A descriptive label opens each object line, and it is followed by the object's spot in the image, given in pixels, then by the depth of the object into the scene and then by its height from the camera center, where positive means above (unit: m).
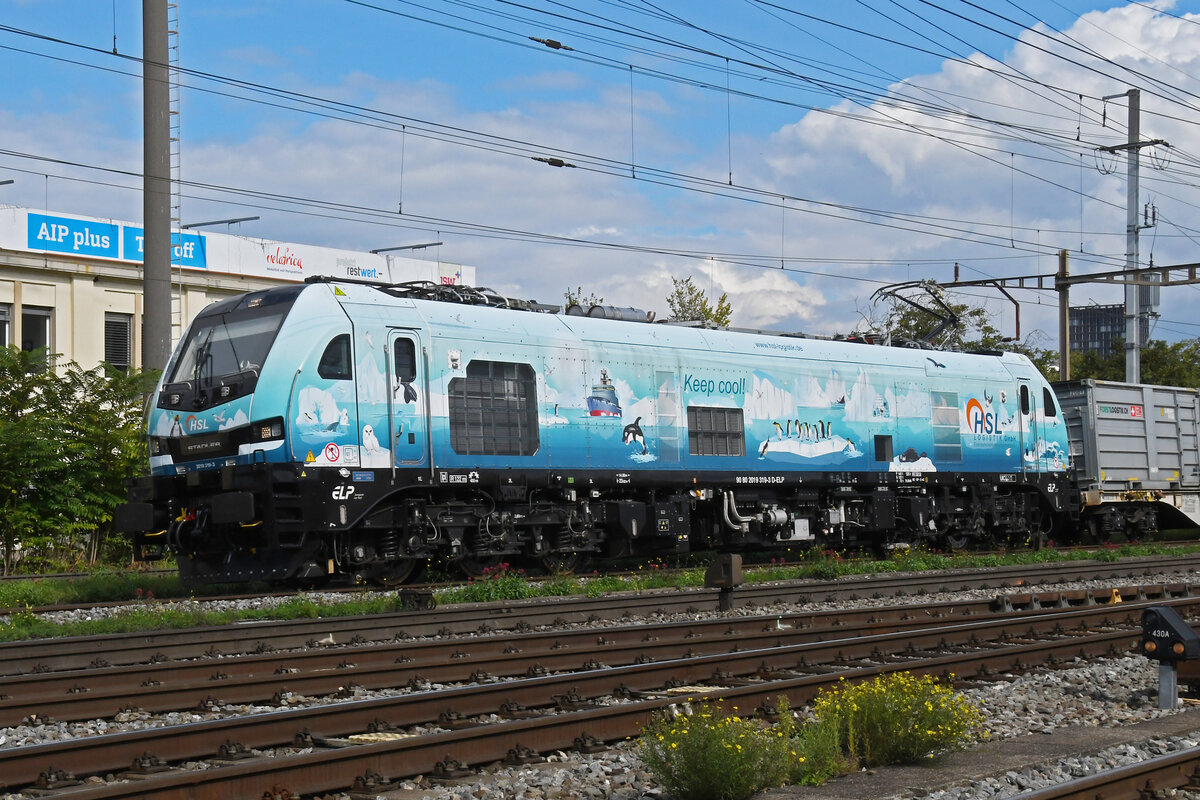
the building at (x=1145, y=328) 46.62 +3.61
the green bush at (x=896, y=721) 7.71 -1.75
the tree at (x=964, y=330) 44.59 +3.63
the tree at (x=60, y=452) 19.81 -0.10
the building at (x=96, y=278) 34.22 +4.65
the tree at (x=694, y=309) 43.66 +4.29
